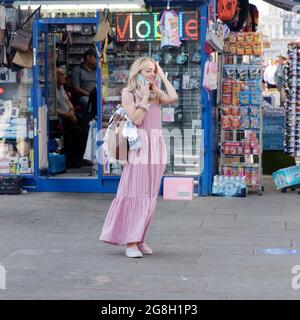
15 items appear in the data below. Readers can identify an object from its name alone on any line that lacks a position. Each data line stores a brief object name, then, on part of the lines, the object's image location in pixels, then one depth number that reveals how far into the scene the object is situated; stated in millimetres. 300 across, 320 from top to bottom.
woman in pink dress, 7574
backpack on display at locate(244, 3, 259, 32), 14094
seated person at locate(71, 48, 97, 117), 13438
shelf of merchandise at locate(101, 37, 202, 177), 11391
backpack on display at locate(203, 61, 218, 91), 11070
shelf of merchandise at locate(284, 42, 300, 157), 12297
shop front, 11273
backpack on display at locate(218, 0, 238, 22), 12039
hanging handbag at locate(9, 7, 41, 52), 11211
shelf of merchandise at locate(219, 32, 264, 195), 11688
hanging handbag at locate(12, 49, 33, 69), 11367
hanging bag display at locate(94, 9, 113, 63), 11109
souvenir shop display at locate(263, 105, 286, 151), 14047
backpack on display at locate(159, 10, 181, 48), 11062
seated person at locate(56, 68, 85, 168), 13062
